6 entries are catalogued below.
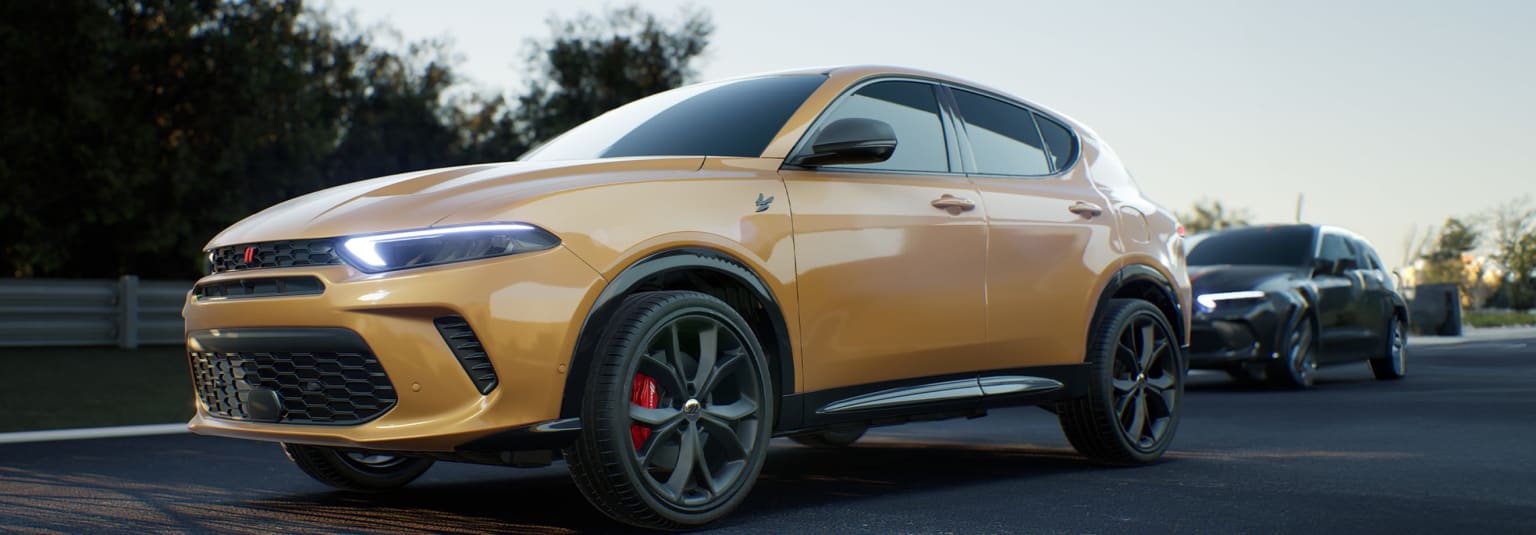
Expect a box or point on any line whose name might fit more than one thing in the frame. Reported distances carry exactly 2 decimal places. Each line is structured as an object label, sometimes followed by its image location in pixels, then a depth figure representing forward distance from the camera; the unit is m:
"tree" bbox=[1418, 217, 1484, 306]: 73.31
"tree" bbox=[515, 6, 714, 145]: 45.75
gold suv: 4.00
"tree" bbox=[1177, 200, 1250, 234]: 115.81
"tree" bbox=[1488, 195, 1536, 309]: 69.25
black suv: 11.88
